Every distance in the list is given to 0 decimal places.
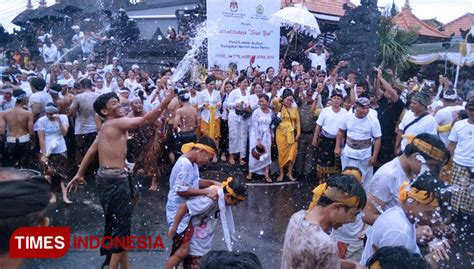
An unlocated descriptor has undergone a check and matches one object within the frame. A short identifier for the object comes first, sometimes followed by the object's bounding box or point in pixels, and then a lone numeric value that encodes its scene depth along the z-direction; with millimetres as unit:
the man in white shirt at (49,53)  16328
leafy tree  16578
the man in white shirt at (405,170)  3826
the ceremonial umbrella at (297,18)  12038
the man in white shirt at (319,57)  13909
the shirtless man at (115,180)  4480
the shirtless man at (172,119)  8539
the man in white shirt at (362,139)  6504
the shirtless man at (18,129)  7109
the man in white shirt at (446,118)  6992
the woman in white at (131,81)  11366
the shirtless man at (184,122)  7941
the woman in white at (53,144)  7062
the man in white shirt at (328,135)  7801
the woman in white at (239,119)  9633
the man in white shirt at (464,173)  6078
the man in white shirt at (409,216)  2801
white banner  12688
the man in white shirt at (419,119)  6020
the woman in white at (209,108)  9984
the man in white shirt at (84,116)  8180
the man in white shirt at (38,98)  7988
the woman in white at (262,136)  8781
